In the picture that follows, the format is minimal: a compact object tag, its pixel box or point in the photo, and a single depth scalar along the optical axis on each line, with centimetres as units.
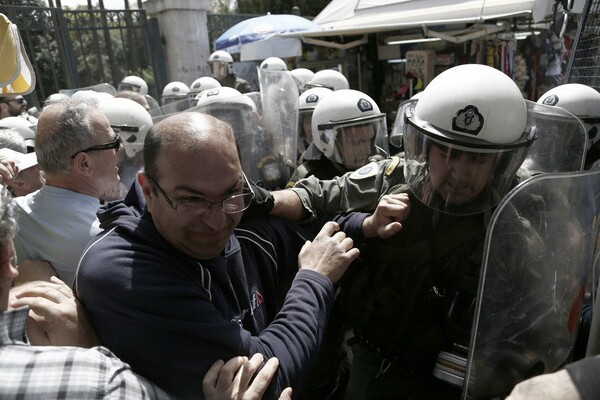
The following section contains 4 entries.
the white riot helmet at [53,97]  533
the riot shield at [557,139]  215
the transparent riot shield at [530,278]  115
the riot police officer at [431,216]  158
